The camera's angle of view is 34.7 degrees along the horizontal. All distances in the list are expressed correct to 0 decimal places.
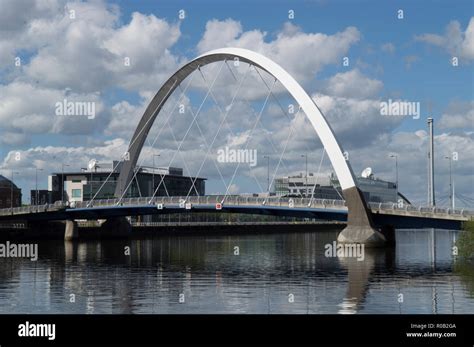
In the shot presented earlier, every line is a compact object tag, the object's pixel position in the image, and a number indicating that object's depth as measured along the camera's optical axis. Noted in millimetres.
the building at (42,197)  152750
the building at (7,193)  132000
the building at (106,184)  140125
